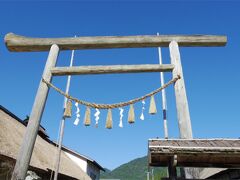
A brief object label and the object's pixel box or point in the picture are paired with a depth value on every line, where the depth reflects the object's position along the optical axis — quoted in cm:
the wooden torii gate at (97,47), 564
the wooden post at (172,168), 342
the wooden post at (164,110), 1232
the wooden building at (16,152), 763
